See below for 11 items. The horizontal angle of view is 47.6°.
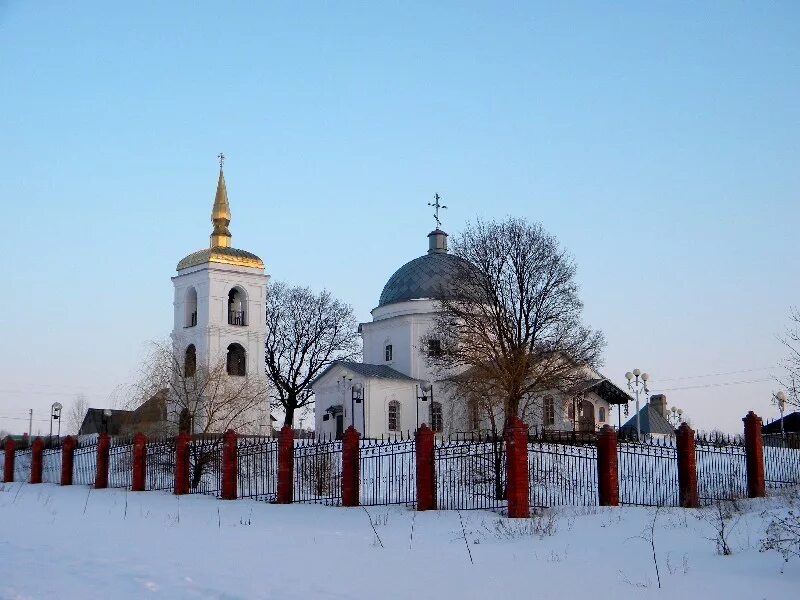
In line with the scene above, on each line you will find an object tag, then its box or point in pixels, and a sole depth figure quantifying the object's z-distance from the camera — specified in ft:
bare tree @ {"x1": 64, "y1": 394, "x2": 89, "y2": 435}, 310.45
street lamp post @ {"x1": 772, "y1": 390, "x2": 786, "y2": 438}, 129.70
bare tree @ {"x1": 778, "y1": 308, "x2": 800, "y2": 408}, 91.37
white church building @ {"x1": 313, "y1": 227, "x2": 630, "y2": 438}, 138.82
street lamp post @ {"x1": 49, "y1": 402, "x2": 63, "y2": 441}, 143.71
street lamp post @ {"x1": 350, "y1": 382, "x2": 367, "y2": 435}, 137.61
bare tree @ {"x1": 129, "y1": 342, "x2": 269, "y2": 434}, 106.42
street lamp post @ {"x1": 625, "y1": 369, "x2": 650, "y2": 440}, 112.27
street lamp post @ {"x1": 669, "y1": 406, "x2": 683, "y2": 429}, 176.90
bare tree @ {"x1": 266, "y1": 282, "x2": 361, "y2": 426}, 177.68
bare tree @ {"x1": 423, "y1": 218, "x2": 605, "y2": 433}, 114.83
